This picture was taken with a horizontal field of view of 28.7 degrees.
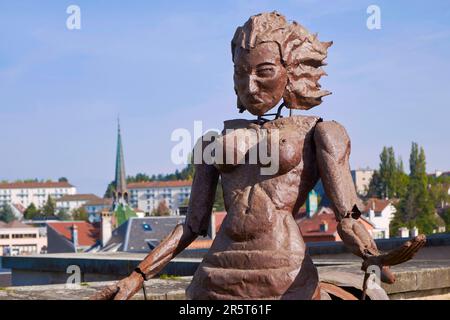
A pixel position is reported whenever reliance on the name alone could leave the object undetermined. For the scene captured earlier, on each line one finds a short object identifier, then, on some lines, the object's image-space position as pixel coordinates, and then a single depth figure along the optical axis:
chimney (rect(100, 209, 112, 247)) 61.09
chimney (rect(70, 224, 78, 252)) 68.25
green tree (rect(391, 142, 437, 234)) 87.12
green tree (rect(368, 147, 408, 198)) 107.62
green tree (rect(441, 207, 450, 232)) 87.50
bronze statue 4.88
